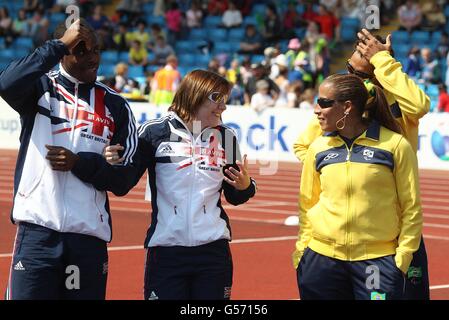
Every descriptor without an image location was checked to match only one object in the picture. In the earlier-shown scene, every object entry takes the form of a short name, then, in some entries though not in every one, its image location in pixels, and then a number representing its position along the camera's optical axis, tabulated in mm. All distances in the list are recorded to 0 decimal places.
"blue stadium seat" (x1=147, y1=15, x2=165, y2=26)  33438
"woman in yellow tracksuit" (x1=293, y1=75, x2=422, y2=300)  5617
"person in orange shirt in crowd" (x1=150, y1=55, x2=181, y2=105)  25609
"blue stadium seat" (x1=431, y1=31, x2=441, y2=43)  28141
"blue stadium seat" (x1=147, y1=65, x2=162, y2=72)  30075
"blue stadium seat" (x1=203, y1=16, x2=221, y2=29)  32531
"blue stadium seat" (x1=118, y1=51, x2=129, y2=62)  32125
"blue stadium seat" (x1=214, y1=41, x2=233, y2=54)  31078
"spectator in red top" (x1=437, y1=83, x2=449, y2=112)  23500
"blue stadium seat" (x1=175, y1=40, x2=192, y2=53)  32188
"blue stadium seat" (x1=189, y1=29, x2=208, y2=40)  32406
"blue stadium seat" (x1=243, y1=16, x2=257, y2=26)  31619
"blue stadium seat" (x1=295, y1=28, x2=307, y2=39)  29745
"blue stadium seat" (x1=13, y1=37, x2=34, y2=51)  33656
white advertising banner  22297
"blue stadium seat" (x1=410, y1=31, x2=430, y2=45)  28298
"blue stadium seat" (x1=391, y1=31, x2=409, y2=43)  28625
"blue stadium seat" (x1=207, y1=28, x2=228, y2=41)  31859
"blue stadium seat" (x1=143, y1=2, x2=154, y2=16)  34656
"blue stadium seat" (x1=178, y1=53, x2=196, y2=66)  30984
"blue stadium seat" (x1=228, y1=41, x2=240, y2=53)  31022
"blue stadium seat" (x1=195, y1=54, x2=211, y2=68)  30656
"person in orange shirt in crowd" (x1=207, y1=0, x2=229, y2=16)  32688
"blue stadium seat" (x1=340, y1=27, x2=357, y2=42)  30078
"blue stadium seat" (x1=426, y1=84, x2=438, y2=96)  25055
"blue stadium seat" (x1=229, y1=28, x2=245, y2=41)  31562
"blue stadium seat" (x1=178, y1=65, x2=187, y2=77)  29927
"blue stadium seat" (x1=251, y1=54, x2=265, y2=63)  29178
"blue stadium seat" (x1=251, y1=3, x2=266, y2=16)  32094
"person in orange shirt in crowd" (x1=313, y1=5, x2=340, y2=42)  29281
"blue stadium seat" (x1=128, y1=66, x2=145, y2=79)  30500
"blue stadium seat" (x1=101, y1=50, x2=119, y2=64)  32188
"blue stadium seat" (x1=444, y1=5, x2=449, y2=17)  28961
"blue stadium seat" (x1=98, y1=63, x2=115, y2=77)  31634
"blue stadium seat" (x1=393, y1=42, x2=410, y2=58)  27958
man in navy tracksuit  5387
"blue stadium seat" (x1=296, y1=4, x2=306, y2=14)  30900
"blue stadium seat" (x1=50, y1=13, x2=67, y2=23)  34062
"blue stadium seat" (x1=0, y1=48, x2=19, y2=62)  33678
